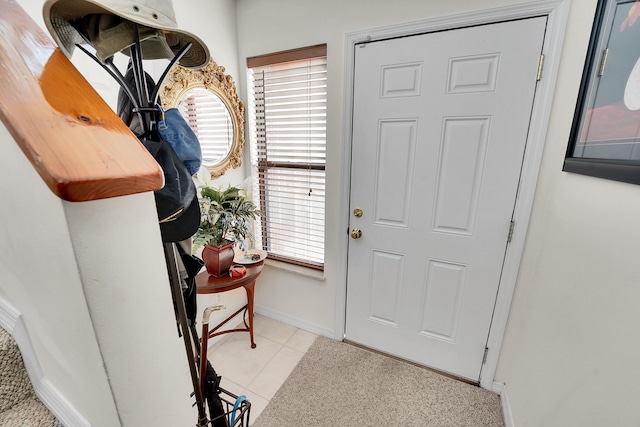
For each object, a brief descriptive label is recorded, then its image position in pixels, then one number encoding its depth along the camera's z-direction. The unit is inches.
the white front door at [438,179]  52.2
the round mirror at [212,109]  61.4
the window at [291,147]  70.3
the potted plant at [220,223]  59.8
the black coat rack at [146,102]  22.5
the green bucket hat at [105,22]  18.6
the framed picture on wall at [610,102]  29.1
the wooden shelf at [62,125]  11.8
